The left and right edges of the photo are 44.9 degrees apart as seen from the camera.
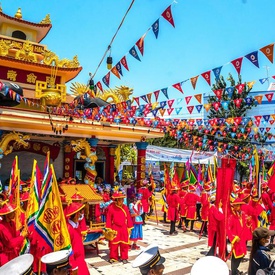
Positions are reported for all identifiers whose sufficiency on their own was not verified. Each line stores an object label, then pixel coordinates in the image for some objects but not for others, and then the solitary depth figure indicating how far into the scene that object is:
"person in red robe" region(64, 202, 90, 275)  5.14
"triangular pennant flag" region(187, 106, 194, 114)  14.75
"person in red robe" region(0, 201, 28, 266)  5.25
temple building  12.52
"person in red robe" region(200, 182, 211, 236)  10.86
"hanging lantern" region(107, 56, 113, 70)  8.42
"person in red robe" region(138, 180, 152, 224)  12.66
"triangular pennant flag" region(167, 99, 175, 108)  13.59
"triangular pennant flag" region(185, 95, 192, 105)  13.09
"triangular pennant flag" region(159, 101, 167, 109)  13.59
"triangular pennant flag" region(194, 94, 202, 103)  12.99
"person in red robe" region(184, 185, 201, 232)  11.66
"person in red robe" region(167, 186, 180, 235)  11.29
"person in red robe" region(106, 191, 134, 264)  7.85
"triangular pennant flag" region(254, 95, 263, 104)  12.96
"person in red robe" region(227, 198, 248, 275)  6.82
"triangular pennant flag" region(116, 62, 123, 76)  9.88
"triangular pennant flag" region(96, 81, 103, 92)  11.65
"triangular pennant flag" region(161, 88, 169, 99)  12.00
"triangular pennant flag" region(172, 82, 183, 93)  11.29
